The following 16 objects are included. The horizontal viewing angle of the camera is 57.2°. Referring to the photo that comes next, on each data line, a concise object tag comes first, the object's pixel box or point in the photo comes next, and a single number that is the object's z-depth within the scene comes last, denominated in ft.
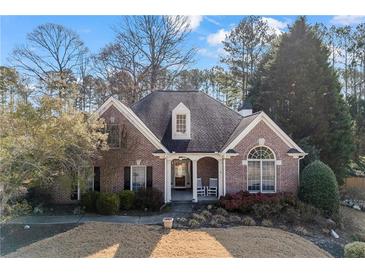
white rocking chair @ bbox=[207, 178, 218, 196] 52.08
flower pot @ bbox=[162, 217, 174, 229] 36.99
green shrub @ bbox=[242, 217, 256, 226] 40.64
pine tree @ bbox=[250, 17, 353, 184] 64.59
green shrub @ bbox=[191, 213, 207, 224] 40.18
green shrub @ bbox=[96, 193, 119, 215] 43.24
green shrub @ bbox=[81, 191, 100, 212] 44.80
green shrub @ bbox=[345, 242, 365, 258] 30.89
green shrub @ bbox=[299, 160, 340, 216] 46.34
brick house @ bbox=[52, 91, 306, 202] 48.29
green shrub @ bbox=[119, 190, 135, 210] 45.19
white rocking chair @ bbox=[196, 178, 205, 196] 52.54
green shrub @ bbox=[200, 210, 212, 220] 42.03
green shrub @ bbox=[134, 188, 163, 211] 45.52
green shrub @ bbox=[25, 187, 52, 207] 45.14
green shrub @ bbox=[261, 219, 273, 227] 40.52
